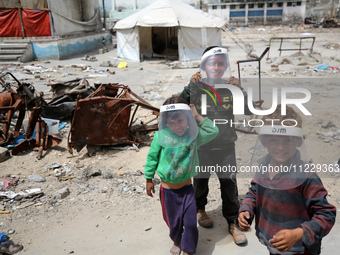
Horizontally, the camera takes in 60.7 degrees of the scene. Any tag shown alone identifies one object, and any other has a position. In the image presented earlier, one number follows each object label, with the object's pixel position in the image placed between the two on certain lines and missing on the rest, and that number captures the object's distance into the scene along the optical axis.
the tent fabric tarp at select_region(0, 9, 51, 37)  15.35
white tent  13.66
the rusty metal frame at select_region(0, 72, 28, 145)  4.71
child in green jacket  2.03
